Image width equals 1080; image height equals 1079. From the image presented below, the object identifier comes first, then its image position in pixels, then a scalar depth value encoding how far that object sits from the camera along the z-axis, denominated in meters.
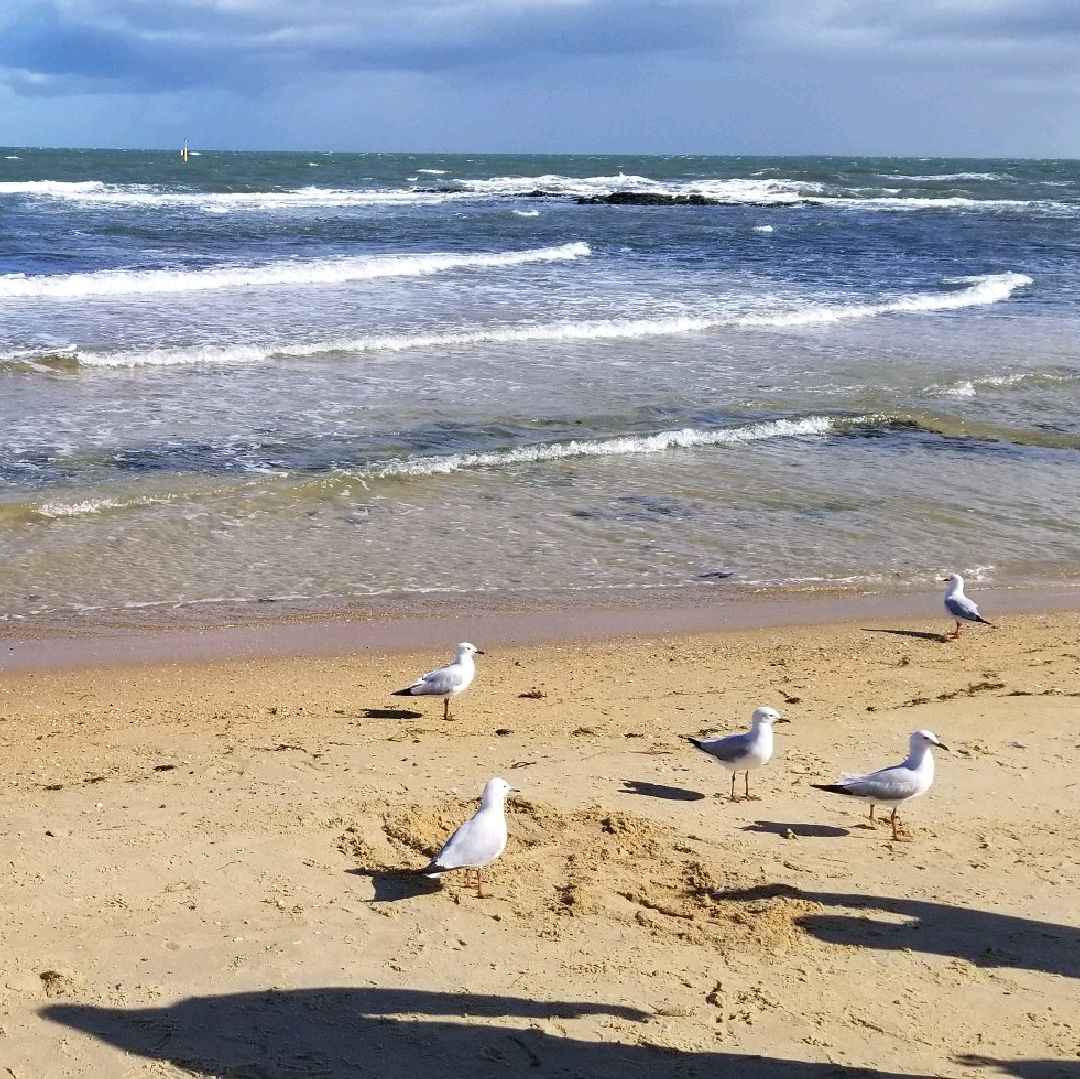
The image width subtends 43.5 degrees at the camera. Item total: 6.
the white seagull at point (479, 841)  4.97
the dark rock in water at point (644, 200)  56.53
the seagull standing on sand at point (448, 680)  6.90
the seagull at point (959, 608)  8.47
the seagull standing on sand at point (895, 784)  5.61
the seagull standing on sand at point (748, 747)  5.89
